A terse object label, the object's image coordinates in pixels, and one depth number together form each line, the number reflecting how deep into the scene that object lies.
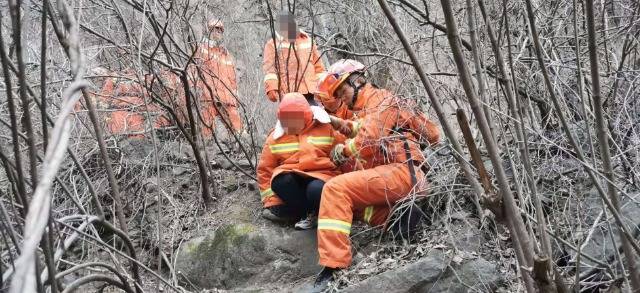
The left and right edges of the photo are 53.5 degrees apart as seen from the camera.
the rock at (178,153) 6.34
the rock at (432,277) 4.07
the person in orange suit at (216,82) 5.71
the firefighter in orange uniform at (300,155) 4.75
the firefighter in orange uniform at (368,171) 4.28
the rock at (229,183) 6.13
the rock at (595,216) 3.64
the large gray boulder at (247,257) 5.03
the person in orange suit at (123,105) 5.37
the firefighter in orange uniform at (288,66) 5.48
